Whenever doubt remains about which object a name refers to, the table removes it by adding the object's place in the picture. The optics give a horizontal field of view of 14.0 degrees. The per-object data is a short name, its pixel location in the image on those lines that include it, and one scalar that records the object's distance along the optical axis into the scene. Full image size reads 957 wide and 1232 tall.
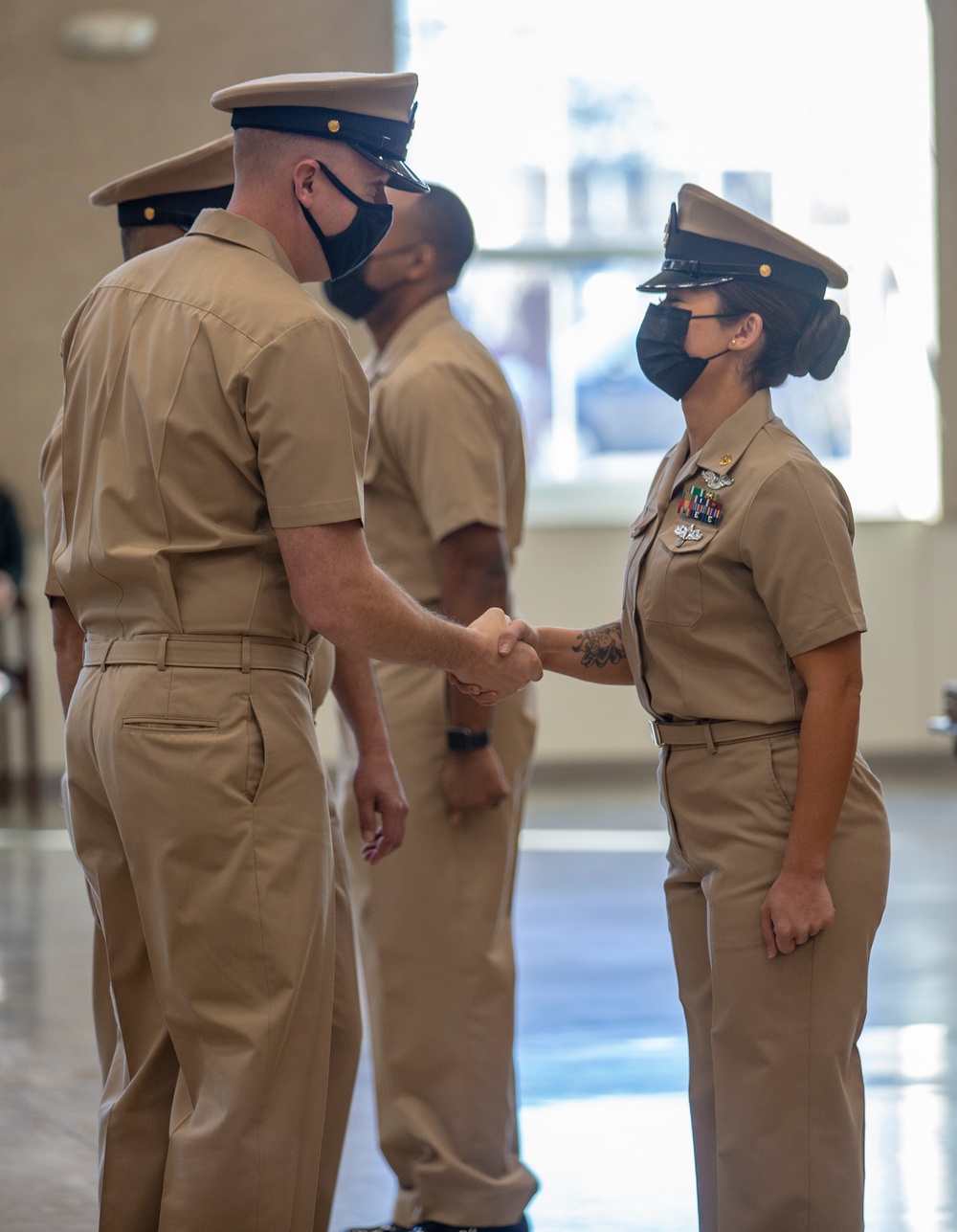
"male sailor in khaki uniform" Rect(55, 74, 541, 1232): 4.78
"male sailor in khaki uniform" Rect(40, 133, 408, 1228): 5.17
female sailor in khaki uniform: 4.91
